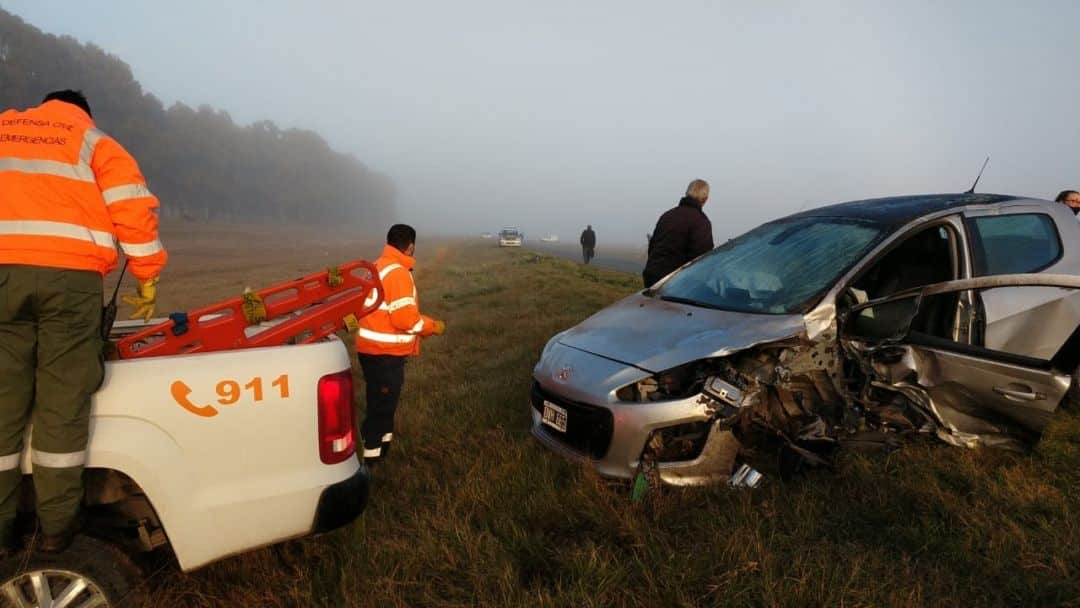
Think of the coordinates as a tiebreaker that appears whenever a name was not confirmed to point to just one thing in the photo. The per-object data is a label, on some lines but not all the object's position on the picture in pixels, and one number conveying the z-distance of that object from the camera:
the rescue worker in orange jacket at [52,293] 1.81
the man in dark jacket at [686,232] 5.71
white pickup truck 1.92
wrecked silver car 3.01
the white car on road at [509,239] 47.31
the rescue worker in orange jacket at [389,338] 3.77
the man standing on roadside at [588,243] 23.98
